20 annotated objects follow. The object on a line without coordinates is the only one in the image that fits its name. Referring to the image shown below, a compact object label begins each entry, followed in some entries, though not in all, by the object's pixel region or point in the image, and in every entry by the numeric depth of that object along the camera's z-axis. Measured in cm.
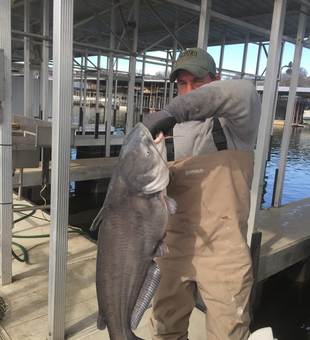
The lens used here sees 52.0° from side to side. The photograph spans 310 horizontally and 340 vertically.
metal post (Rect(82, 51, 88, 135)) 1495
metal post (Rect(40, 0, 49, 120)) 910
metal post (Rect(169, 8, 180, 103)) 1046
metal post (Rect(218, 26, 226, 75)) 1218
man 199
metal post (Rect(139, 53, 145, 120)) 1692
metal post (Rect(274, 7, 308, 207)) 614
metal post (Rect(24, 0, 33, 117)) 977
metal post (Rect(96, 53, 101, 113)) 1402
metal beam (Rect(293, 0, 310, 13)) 422
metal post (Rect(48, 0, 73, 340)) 220
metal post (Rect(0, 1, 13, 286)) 286
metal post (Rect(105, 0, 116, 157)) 1027
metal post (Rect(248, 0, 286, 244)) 379
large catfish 164
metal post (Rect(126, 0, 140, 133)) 967
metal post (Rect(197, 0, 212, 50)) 406
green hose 403
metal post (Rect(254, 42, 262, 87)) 1410
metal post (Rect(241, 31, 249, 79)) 1279
